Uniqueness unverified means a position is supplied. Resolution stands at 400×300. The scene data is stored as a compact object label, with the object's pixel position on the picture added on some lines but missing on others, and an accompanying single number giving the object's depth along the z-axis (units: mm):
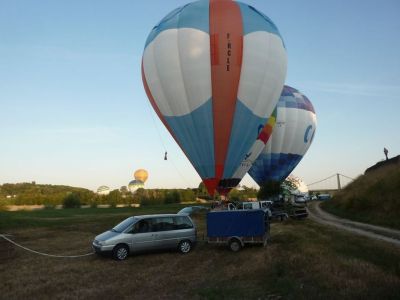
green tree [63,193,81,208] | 103312
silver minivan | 16875
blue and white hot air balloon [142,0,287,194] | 27375
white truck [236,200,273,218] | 35812
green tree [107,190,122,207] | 116125
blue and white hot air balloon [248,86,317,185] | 44625
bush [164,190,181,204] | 110638
